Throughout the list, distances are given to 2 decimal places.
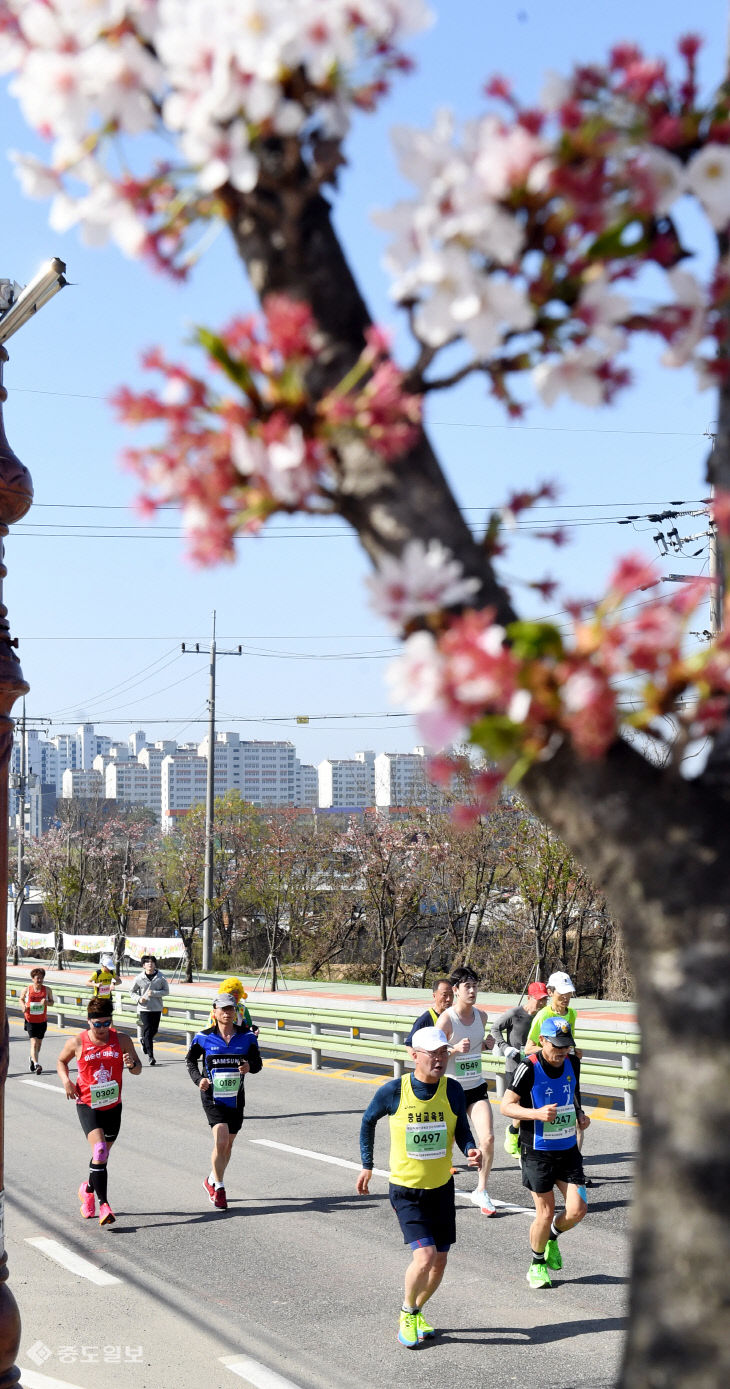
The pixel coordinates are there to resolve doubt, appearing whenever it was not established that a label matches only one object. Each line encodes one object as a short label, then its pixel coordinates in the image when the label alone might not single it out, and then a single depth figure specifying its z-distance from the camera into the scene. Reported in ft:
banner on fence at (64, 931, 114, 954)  130.31
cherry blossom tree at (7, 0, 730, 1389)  5.09
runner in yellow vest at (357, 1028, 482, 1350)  24.95
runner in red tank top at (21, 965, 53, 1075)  64.90
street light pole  15.02
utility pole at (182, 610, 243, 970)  116.25
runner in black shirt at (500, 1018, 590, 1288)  28.35
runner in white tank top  35.65
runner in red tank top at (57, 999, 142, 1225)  35.45
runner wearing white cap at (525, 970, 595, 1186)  35.37
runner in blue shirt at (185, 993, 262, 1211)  36.14
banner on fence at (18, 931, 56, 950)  146.51
